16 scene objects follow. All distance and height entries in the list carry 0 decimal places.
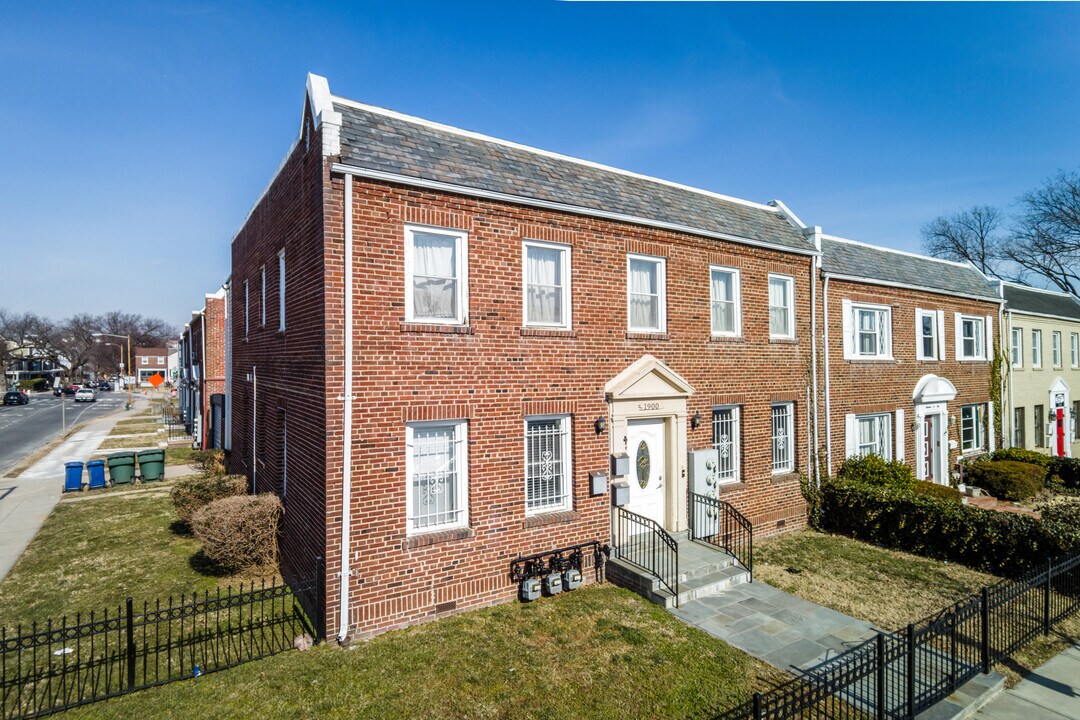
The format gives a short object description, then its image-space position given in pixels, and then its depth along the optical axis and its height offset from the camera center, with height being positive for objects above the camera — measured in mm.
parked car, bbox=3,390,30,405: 52538 -2408
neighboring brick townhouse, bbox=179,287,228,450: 21761 -176
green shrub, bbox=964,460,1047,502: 16578 -3616
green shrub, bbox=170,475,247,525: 11812 -2697
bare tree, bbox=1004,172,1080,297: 36375 +8446
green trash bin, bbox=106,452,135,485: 18094 -3202
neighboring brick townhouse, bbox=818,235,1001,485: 14617 +172
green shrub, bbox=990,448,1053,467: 18516 -3238
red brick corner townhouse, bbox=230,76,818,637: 7758 +195
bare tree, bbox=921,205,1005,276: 47938 +10309
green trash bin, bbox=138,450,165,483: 18344 -3190
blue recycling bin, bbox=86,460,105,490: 17562 -3288
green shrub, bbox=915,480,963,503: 13961 -3363
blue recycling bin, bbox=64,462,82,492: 17125 -3333
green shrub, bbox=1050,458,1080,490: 18391 -3748
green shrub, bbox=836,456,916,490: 13969 -2831
